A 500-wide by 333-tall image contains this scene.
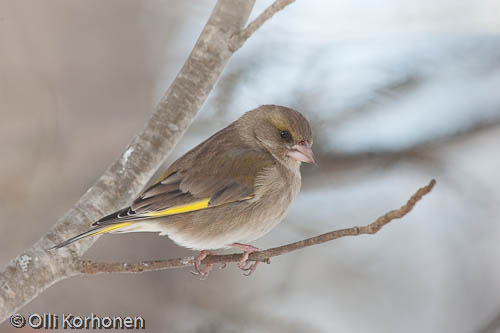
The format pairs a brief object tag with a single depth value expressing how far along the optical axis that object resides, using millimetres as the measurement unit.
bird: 6559
